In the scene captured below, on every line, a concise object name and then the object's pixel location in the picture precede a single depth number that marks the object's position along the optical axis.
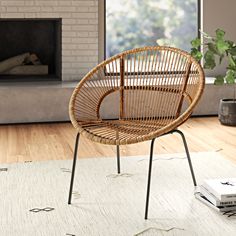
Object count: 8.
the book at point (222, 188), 3.44
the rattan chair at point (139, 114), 3.50
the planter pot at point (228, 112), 6.30
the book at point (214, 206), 3.49
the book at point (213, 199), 3.47
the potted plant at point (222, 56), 6.12
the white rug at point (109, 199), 3.30
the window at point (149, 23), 7.33
